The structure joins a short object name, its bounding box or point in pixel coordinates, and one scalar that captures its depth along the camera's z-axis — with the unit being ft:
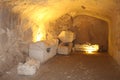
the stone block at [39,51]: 10.74
